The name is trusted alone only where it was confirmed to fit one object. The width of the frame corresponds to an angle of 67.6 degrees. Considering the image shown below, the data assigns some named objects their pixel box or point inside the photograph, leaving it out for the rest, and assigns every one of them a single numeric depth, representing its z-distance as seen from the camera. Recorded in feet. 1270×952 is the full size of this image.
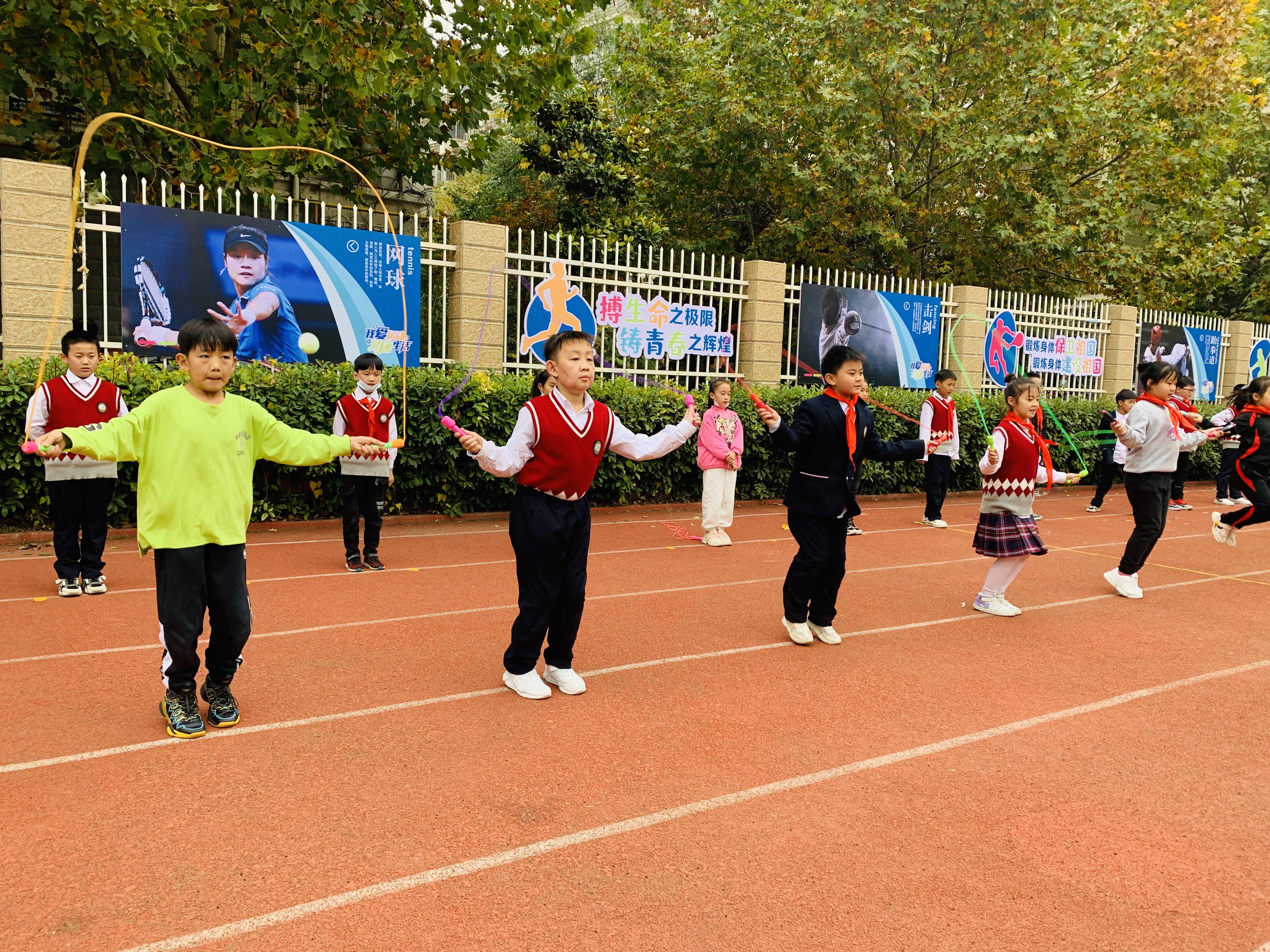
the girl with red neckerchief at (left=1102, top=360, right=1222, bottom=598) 23.58
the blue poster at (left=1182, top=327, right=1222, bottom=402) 62.44
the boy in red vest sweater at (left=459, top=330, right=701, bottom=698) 14.73
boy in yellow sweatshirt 12.71
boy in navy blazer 18.40
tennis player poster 30.40
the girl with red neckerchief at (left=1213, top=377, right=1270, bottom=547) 26.23
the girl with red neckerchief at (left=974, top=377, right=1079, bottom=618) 21.27
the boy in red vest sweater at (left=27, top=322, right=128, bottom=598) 20.76
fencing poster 45.34
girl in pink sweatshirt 30.17
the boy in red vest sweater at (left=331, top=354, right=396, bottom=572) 25.13
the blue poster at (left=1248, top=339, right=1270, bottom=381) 65.57
